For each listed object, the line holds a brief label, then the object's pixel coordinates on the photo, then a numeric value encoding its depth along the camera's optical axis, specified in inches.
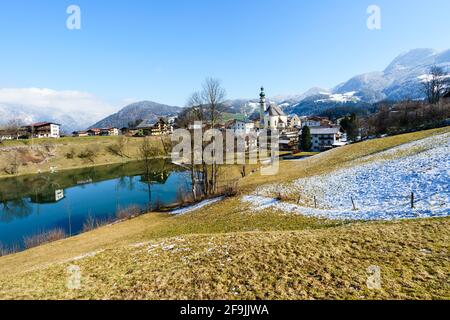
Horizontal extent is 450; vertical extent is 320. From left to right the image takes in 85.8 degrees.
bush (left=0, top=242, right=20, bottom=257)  920.2
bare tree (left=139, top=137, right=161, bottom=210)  2429.3
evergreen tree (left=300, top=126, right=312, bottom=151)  3120.1
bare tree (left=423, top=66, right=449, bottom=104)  2753.4
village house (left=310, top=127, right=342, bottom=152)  3171.8
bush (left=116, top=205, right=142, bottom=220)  1216.2
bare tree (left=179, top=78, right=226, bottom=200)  1190.3
